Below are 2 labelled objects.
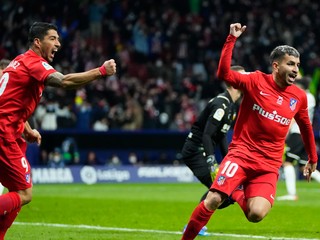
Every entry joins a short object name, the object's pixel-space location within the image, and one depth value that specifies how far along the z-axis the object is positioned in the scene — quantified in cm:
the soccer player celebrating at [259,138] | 1532
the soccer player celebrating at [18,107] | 1490
